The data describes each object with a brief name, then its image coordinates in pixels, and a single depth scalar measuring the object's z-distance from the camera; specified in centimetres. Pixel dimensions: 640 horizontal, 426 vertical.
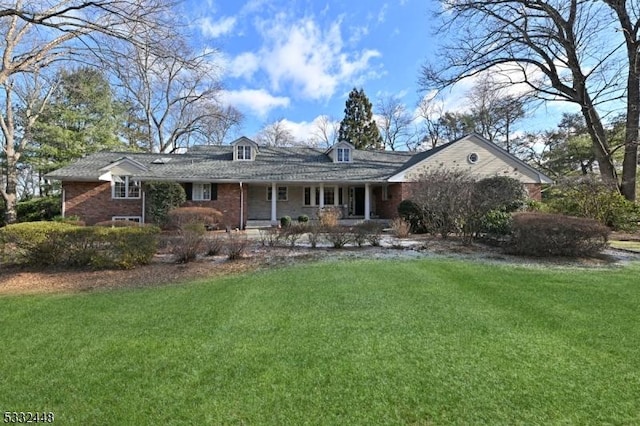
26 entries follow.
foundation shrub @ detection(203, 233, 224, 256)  984
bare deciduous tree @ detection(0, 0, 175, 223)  919
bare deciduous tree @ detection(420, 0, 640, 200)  1625
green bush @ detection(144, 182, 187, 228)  1723
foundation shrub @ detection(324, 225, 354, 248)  1103
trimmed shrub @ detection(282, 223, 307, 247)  1128
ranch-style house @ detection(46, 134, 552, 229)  1870
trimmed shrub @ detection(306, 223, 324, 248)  1107
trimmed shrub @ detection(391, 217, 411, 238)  1368
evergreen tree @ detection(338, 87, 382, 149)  4141
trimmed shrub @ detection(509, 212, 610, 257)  957
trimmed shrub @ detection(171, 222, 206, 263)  902
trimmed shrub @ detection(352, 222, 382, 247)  1127
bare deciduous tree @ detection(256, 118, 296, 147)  4731
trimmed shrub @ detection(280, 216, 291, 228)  1837
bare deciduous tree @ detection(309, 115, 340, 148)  4675
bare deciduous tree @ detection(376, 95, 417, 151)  4509
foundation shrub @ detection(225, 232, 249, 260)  935
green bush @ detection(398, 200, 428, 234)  1564
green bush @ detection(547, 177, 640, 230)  1502
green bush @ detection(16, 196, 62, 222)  2177
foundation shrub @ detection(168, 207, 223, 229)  1516
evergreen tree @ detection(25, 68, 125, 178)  2461
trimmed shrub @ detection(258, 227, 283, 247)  1145
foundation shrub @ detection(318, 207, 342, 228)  1482
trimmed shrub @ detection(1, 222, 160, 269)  799
